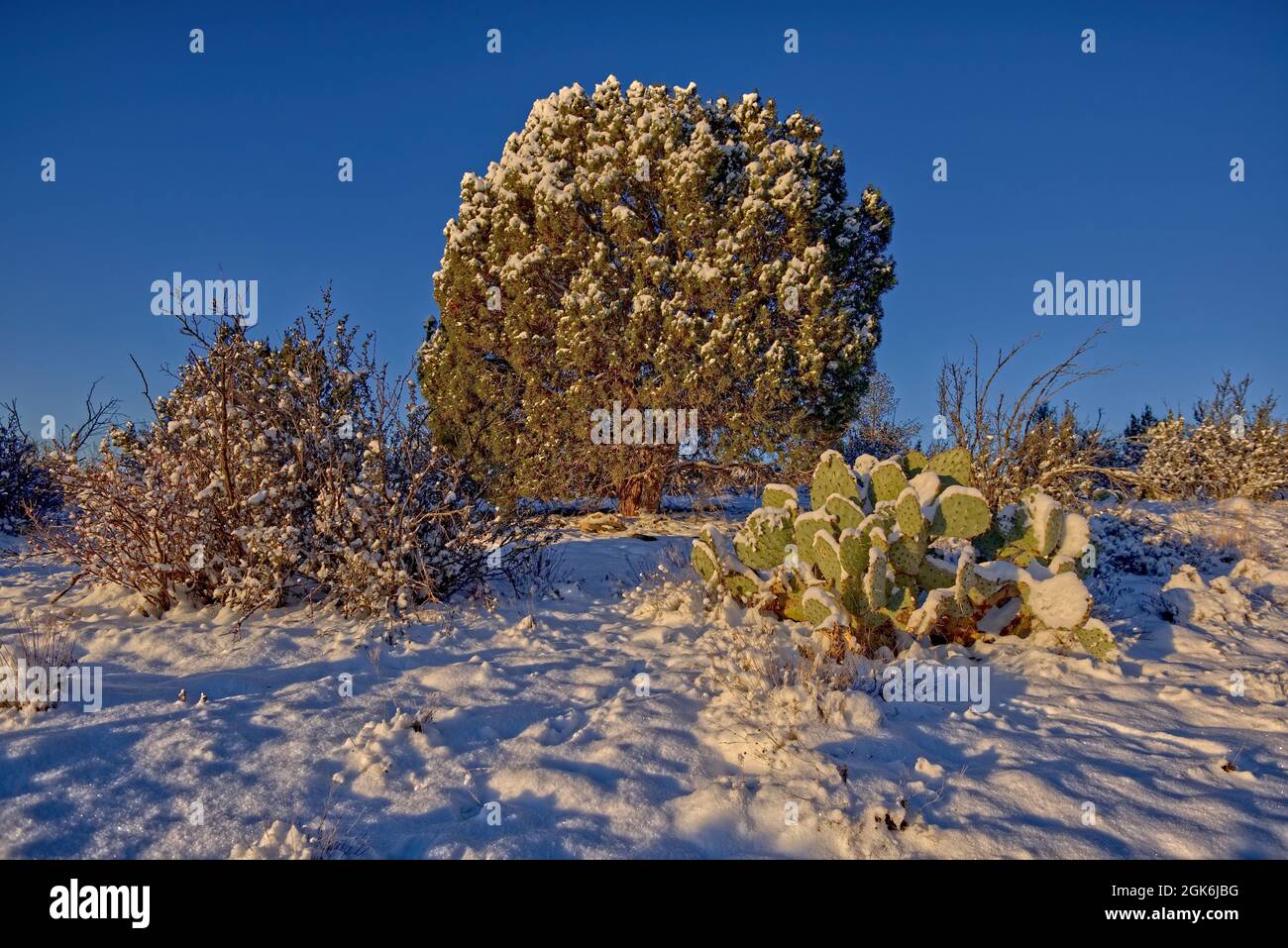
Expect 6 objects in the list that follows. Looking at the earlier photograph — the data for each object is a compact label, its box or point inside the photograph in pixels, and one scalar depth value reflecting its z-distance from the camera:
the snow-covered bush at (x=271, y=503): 5.39
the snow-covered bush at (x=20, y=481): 10.87
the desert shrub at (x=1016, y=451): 8.11
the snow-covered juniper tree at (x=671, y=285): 11.77
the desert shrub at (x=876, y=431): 19.02
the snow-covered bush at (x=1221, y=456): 12.39
